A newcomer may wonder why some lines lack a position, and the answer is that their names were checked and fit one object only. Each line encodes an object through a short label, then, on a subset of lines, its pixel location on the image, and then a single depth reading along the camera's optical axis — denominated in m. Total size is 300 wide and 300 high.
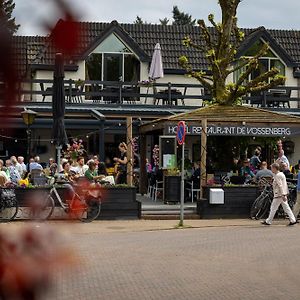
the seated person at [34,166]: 19.23
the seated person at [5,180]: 15.11
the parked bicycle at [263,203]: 18.23
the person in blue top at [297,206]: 17.91
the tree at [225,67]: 22.53
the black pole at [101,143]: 23.68
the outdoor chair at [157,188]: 21.71
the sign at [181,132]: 17.17
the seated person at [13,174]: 17.93
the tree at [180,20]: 75.32
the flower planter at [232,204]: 18.53
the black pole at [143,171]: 24.04
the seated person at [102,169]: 19.66
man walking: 16.98
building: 25.86
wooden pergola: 20.04
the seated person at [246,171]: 21.11
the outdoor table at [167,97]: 27.42
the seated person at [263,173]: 19.03
